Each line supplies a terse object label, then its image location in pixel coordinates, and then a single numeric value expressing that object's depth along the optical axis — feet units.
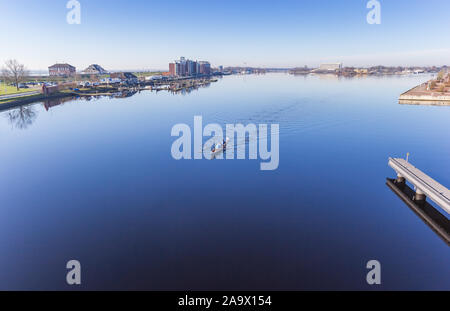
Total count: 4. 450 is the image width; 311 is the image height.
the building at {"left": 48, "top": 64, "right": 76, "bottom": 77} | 519.60
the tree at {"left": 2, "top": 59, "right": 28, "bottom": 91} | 291.79
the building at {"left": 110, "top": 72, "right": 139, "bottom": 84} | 456.86
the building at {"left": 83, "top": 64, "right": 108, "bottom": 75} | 574.97
